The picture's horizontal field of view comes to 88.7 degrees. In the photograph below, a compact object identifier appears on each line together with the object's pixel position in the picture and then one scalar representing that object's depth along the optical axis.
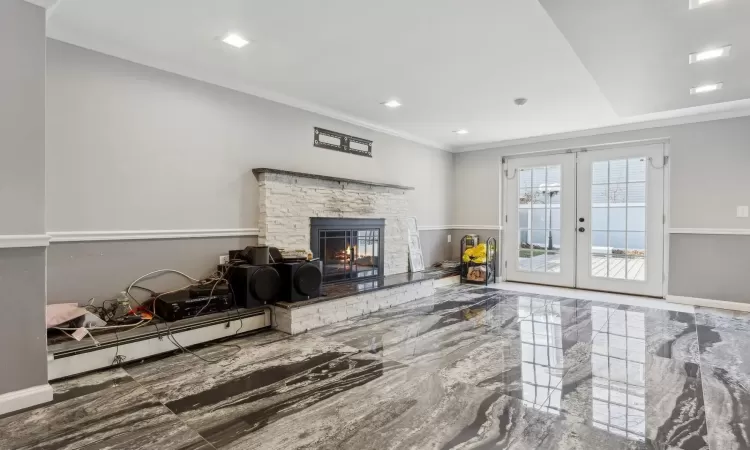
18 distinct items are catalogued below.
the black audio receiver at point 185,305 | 2.96
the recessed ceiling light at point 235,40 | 2.79
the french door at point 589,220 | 5.21
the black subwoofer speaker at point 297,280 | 3.58
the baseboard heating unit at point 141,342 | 2.43
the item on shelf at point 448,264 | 6.27
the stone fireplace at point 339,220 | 3.91
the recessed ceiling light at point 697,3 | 2.09
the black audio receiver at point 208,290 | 3.14
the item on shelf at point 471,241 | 6.57
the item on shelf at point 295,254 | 3.75
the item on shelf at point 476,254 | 6.16
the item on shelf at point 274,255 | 3.71
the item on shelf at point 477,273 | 6.15
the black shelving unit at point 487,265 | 6.16
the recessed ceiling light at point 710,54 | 2.70
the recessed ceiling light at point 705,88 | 3.48
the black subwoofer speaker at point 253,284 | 3.36
